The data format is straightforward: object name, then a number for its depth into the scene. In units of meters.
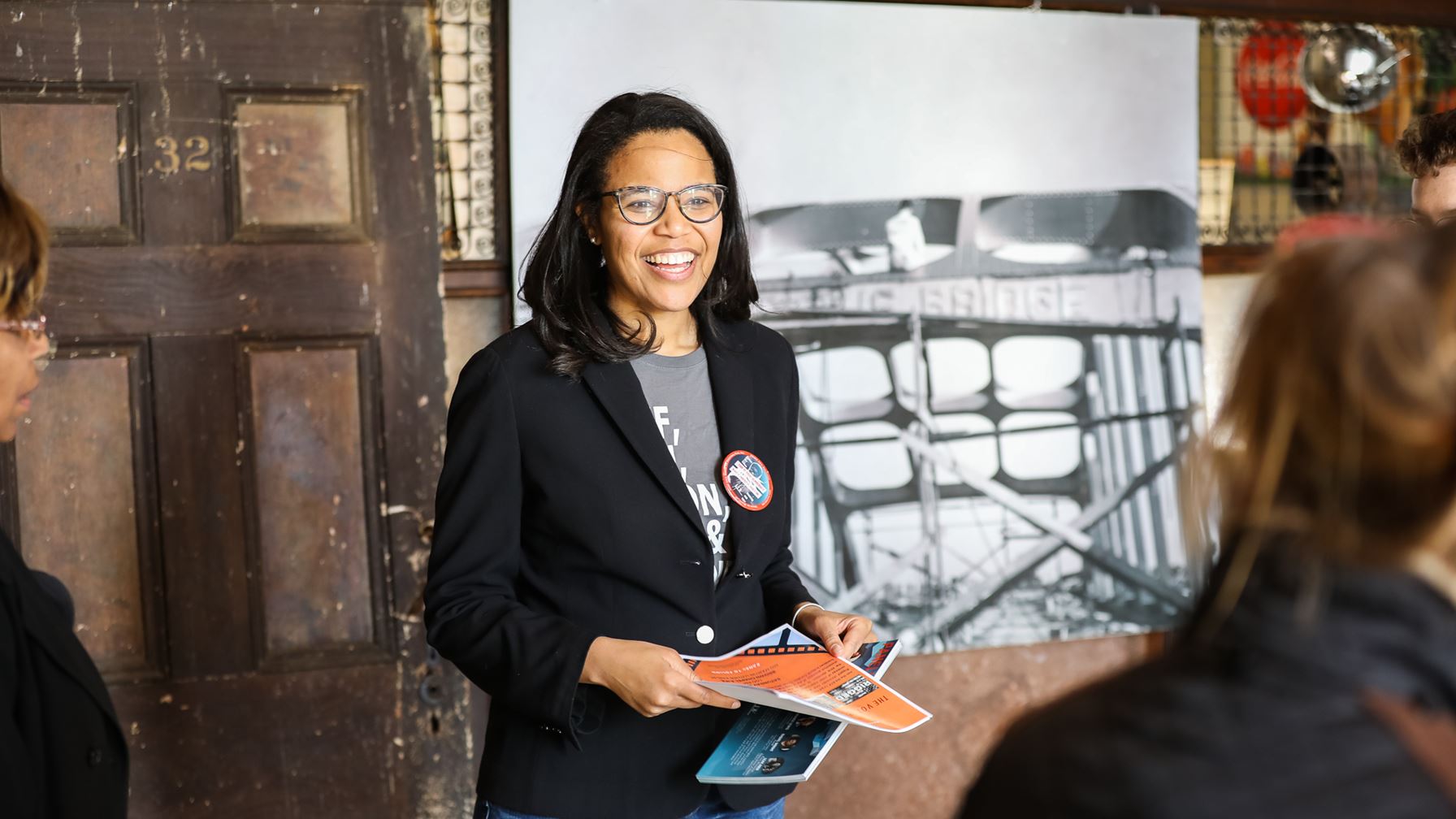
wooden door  2.82
